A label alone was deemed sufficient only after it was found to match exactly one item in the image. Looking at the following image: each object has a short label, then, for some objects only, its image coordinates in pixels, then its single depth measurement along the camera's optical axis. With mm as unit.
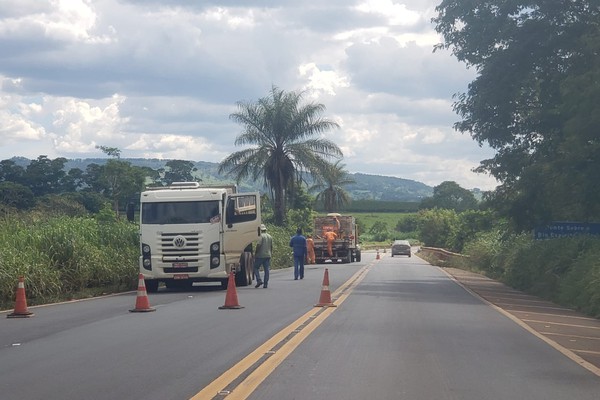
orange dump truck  51625
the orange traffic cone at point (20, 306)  16625
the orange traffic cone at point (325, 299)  18609
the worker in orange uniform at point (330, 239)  51406
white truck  24266
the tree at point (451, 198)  148625
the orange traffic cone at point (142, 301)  17609
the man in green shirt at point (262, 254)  25828
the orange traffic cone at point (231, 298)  18125
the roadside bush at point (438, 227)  89081
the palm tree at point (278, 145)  52844
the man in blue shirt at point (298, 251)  30016
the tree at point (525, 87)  27719
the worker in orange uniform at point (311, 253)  49625
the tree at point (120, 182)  49094
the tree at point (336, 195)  81562
